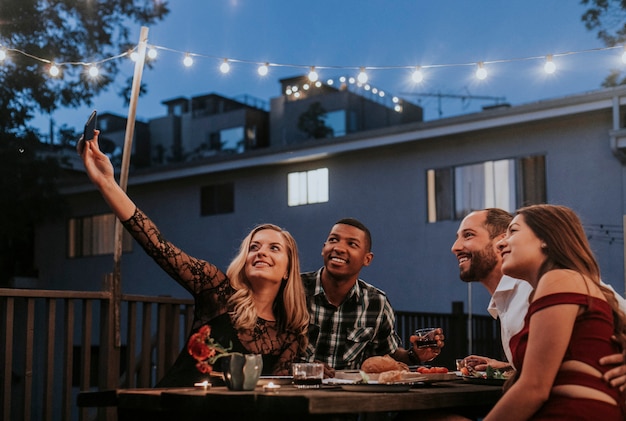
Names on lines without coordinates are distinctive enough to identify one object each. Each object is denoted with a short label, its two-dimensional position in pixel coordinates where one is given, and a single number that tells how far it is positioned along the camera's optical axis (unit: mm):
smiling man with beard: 3643
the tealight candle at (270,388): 2586
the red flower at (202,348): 2633
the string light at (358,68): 7516
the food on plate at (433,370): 3372
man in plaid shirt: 4246
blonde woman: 3420
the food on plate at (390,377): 2979
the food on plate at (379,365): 3266
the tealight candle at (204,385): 2709
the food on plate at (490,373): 3277
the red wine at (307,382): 2826
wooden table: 2363
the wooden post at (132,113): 6547
